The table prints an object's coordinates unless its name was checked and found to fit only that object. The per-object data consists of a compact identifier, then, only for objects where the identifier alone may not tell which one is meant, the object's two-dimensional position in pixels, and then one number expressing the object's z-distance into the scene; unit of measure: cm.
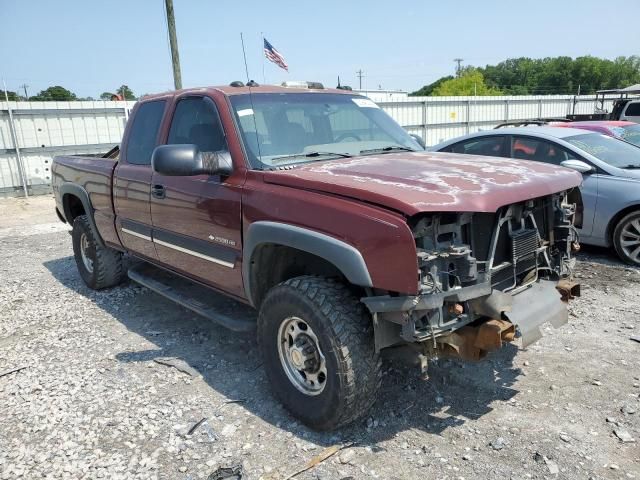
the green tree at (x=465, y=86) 7138
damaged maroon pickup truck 266
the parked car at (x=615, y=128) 812
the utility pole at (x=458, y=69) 9950
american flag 710
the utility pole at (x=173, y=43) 1551
